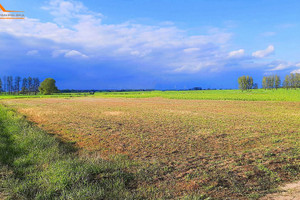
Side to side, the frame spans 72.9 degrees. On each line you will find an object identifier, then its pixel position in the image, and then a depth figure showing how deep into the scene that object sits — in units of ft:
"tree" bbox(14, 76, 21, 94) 460.96
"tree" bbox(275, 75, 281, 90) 541.34
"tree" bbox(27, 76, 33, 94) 462.68
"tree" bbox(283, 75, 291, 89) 531.41
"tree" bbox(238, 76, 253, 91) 464.65
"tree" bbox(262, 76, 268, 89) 547.08
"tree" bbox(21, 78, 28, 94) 453.58
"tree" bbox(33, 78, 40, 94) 472.03
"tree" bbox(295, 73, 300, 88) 503.61
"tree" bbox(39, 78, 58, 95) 376.64
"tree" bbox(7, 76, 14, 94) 460.96
